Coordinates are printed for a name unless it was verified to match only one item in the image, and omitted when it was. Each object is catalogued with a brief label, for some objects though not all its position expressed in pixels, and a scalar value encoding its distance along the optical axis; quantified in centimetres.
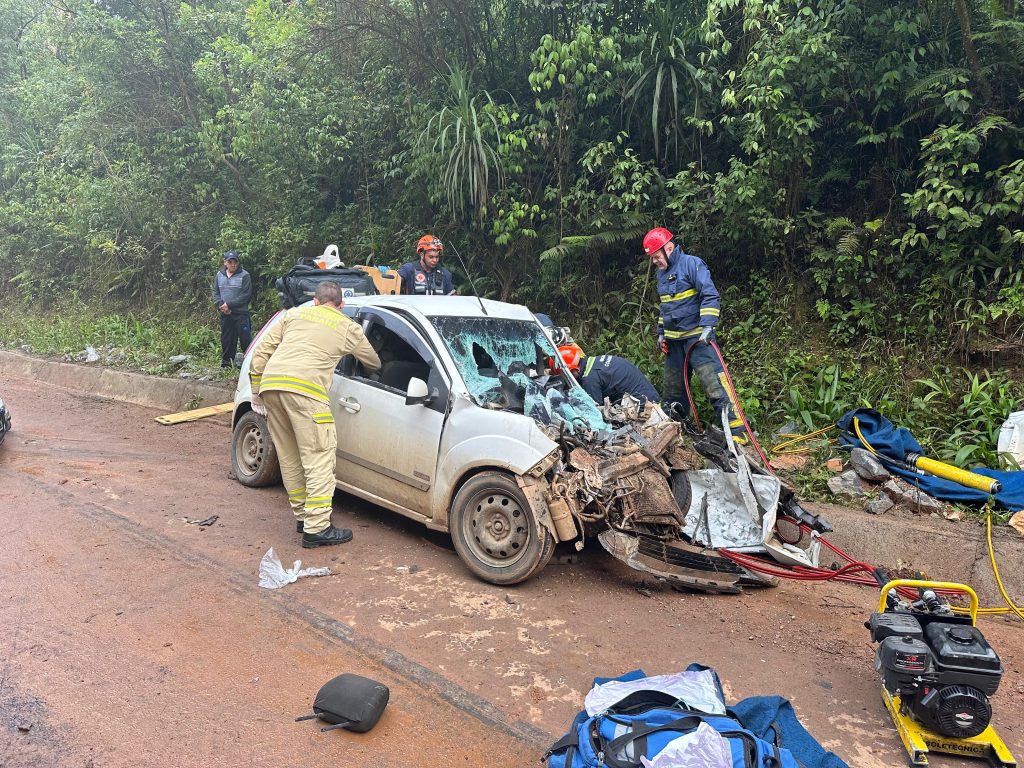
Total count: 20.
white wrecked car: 426
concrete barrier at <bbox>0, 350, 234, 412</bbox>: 987
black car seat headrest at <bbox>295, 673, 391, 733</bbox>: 289
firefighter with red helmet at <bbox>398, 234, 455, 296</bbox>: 809
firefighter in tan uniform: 484
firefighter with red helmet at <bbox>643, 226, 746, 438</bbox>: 627
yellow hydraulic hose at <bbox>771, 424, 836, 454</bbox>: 623
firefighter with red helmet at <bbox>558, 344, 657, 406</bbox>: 609
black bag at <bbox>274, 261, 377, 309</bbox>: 734
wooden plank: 884
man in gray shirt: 1025
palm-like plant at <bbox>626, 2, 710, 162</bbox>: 774
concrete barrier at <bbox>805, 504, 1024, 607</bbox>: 454
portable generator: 281
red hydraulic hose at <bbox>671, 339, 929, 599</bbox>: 467
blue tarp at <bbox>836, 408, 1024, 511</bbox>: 498
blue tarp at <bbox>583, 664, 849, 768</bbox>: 266
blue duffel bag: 233
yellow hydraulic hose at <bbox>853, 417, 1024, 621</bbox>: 418
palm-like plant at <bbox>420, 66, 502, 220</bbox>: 866
